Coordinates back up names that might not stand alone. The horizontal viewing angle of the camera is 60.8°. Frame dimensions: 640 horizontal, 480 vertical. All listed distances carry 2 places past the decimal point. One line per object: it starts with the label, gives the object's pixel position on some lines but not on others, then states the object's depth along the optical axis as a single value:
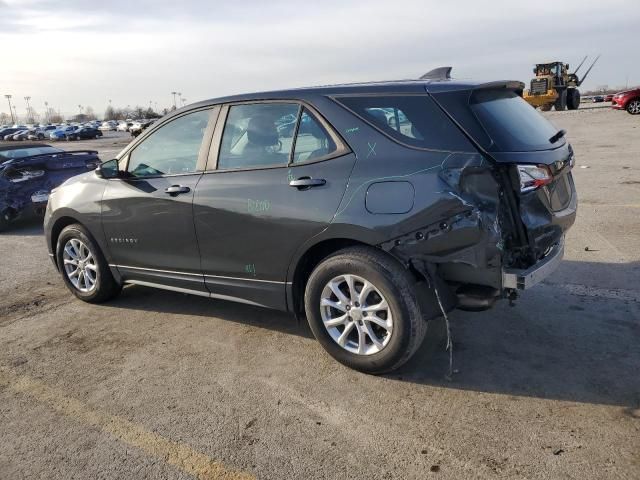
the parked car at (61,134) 56.72
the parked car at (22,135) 62.14
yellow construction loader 36.03
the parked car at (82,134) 55.88
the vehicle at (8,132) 65.33
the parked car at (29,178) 8.64
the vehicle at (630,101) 25.55
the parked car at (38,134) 62.57
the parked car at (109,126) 84.04
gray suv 3.16
